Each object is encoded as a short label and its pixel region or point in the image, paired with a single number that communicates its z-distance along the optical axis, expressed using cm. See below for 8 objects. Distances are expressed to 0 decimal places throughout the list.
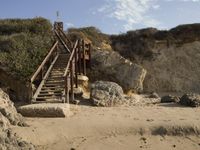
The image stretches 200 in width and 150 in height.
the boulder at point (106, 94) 695
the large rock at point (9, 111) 497
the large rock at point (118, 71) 909
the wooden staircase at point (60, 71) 688
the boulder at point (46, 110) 573
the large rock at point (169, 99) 757
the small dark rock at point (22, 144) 394
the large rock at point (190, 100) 687
